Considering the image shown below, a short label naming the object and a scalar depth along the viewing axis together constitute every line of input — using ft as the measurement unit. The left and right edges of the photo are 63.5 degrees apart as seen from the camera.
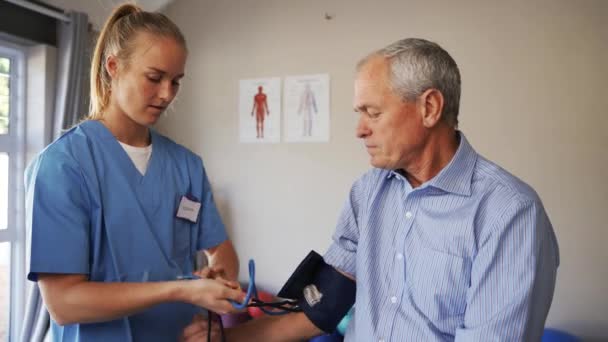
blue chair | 8.25
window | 9.36
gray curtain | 9.14
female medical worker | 3.60
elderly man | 3.41
